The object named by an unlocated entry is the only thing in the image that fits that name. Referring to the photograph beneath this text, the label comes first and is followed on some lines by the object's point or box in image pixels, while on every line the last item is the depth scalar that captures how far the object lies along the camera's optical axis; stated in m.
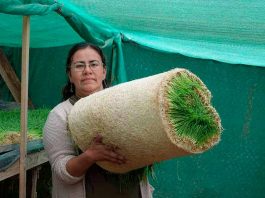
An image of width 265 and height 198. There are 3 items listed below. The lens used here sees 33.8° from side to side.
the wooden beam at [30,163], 2.90
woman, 1.66
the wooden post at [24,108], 2.78
